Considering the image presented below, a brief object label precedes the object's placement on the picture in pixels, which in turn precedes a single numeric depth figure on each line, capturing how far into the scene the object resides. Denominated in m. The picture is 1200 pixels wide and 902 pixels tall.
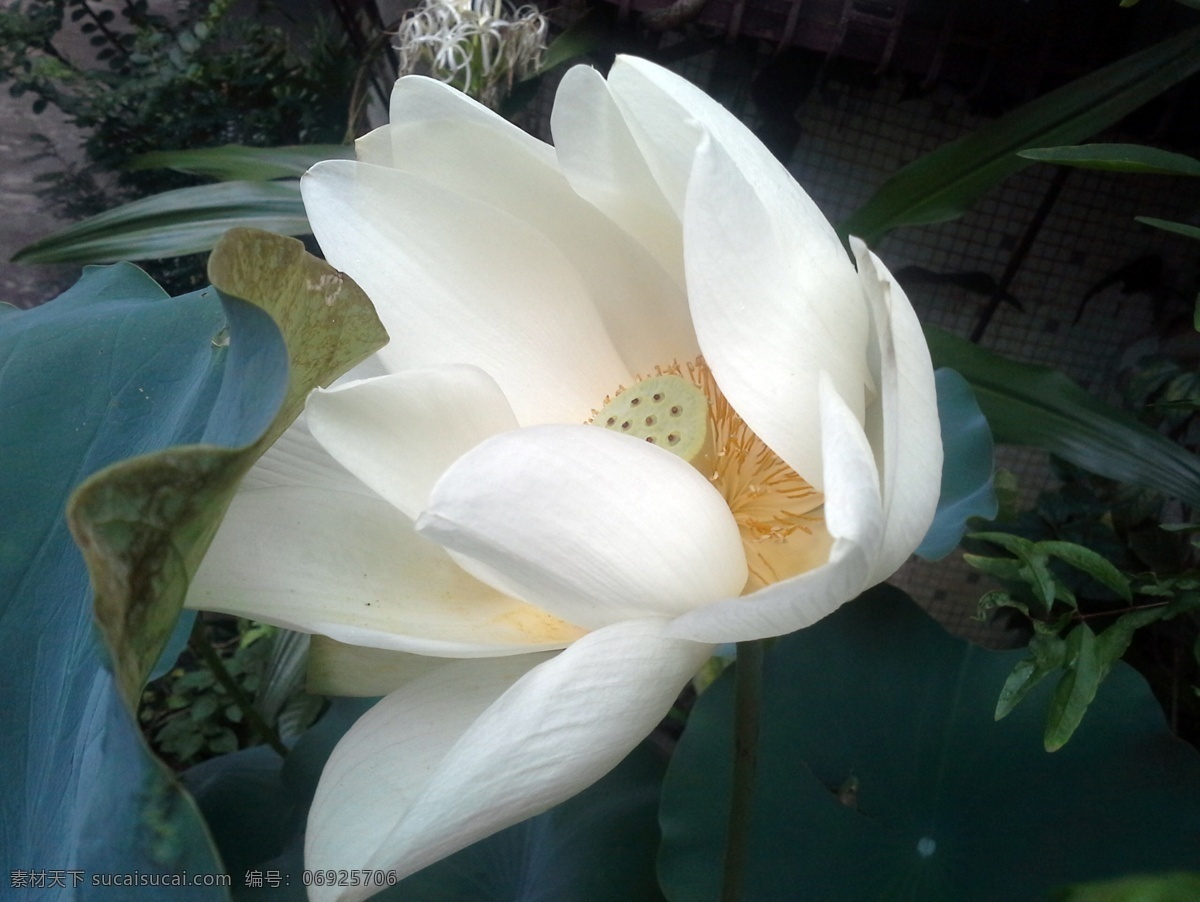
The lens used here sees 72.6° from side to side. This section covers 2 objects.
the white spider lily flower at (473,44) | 0.75
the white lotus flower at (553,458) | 0.19
